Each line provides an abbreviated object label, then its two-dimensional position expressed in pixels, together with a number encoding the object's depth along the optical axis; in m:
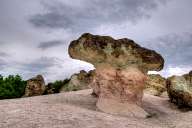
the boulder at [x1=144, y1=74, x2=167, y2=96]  8.81
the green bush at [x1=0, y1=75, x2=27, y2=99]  8.43
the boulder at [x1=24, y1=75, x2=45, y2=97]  8.44
